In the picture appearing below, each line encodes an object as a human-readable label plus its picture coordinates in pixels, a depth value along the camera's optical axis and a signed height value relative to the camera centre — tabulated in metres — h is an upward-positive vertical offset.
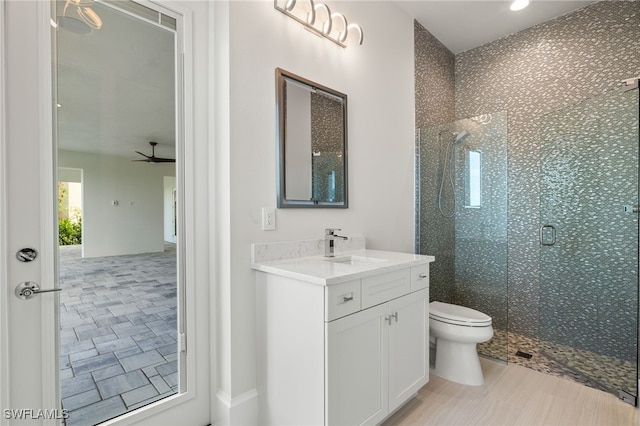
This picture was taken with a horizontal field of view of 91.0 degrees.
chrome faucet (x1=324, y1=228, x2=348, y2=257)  1.95 -0.20
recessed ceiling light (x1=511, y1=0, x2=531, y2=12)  2.36 +1.56
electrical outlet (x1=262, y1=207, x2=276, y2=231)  1.68 -0.05
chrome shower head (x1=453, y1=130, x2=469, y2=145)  2.54 +0.60
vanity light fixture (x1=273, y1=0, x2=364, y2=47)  1.79 +1.16
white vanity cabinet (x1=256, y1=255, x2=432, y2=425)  1.34 -0.65
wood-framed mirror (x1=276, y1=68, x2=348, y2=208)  1.78 +0.41
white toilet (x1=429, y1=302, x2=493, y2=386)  2.02 -0.87
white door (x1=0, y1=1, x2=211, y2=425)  1.15 -0.01
